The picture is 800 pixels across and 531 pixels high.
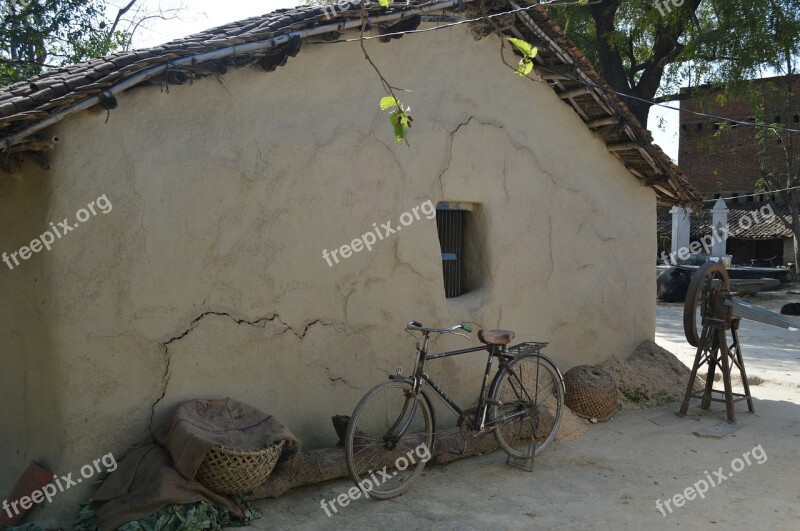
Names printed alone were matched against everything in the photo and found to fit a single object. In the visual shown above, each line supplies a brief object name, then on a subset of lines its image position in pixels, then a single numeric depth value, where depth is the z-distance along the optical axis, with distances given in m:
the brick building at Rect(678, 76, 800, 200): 27.53
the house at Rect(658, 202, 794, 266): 28.62
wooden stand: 7.09
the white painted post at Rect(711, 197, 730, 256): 22.62
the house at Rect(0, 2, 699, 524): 4.43
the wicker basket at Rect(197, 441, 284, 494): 4.22
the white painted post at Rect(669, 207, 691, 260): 24.06
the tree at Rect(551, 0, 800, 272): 16.47
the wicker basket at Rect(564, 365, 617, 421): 6.99
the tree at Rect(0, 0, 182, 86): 13.28
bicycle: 5.03
